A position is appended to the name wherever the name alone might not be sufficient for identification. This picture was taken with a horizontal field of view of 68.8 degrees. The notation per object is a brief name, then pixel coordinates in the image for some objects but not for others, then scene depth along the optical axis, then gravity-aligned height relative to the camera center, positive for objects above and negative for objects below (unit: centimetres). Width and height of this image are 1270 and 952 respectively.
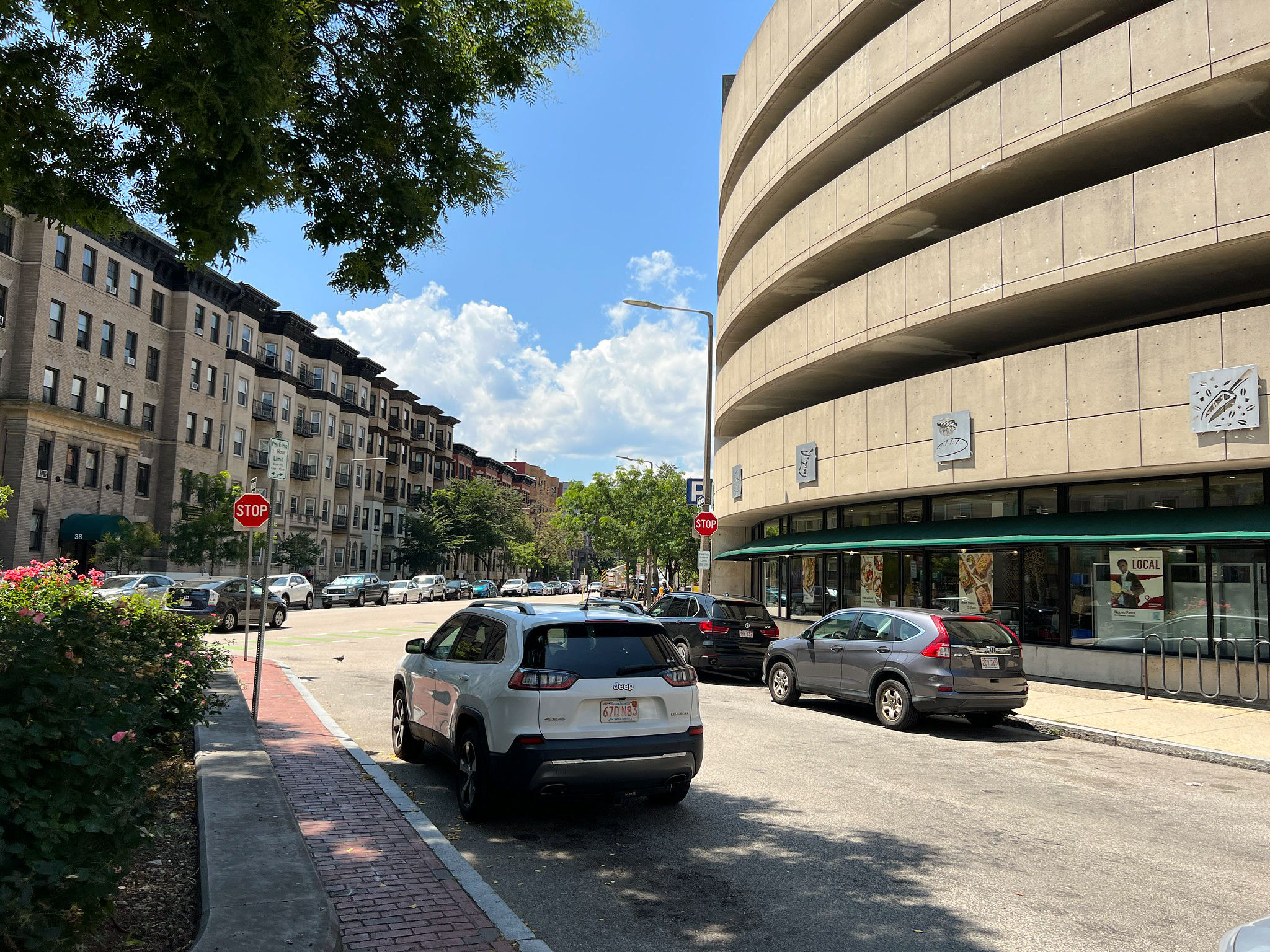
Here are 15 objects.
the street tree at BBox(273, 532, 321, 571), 5222 +110
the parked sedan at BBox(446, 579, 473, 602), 6138 -90
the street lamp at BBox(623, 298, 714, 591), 2625 +566
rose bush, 323 -85
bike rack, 1468 -112
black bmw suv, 1730 -94
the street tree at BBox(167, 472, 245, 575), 4012 +182
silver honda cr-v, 1199 -103
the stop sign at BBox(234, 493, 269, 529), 1340 +87
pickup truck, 4484 -87
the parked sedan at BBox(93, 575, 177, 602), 2462 -49
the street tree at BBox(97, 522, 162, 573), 3569 +83
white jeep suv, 672 -99
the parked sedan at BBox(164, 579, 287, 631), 2420 -91
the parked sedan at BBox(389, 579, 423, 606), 5191 -95
